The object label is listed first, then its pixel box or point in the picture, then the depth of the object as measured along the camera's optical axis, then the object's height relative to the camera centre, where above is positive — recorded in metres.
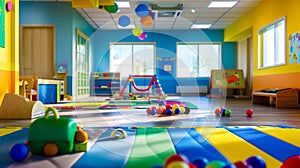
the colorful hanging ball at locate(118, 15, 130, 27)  3.69 +1.07
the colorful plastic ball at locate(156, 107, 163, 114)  2.75 -0.33
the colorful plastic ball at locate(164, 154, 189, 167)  0.78 -0.27
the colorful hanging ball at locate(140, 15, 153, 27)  3.72 +1.07
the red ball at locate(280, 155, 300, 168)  0.88 -0.31
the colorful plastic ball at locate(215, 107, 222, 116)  2.64 -0.33
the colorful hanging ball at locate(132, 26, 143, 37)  4.19 +1.01
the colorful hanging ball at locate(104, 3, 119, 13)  3.42 +1.19
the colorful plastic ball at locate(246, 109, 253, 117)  2.64 -0.35
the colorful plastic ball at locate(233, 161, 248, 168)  0.84 -0.31
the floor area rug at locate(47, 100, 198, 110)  3.50 -0.37
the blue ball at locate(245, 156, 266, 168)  0.90 -0.32
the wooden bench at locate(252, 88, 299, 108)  3.71 -0.23
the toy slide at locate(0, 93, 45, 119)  2.46 -0.27
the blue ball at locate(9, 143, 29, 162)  1.11 -0.35
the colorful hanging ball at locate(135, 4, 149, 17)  3.83 +1.29
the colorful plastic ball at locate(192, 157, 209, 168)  0.85 -0.31
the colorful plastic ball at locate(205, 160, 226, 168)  0.79 -0.29
